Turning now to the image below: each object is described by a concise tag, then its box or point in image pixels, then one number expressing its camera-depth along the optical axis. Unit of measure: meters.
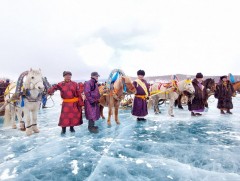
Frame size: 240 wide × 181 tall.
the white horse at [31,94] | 6.33
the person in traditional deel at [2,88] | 9.39
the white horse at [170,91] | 9.58
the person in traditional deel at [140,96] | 8.70
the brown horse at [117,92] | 7.71
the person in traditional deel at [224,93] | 10.71
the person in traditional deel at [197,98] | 9.69
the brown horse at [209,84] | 11.03
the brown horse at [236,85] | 15.21
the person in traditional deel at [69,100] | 6.57
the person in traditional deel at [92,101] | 6.90
